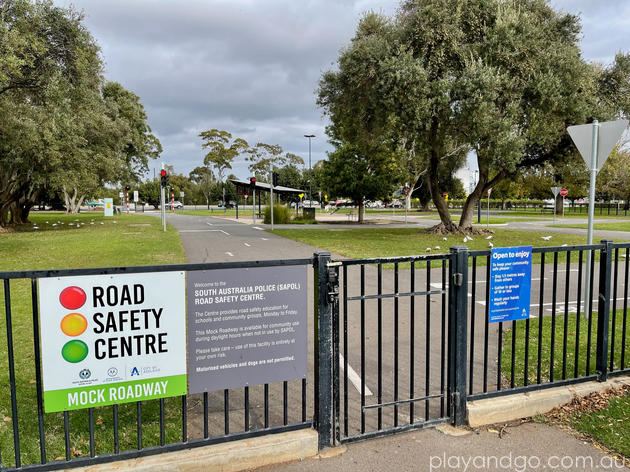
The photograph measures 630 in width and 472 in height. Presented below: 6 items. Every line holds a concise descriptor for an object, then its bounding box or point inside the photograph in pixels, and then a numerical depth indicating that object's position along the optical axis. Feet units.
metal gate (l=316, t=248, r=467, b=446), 10.53
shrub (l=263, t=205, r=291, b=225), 113.80
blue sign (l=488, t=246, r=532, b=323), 12.60
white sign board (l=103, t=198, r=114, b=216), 144.87
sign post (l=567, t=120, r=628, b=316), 19.83
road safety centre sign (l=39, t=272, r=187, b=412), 8.95
